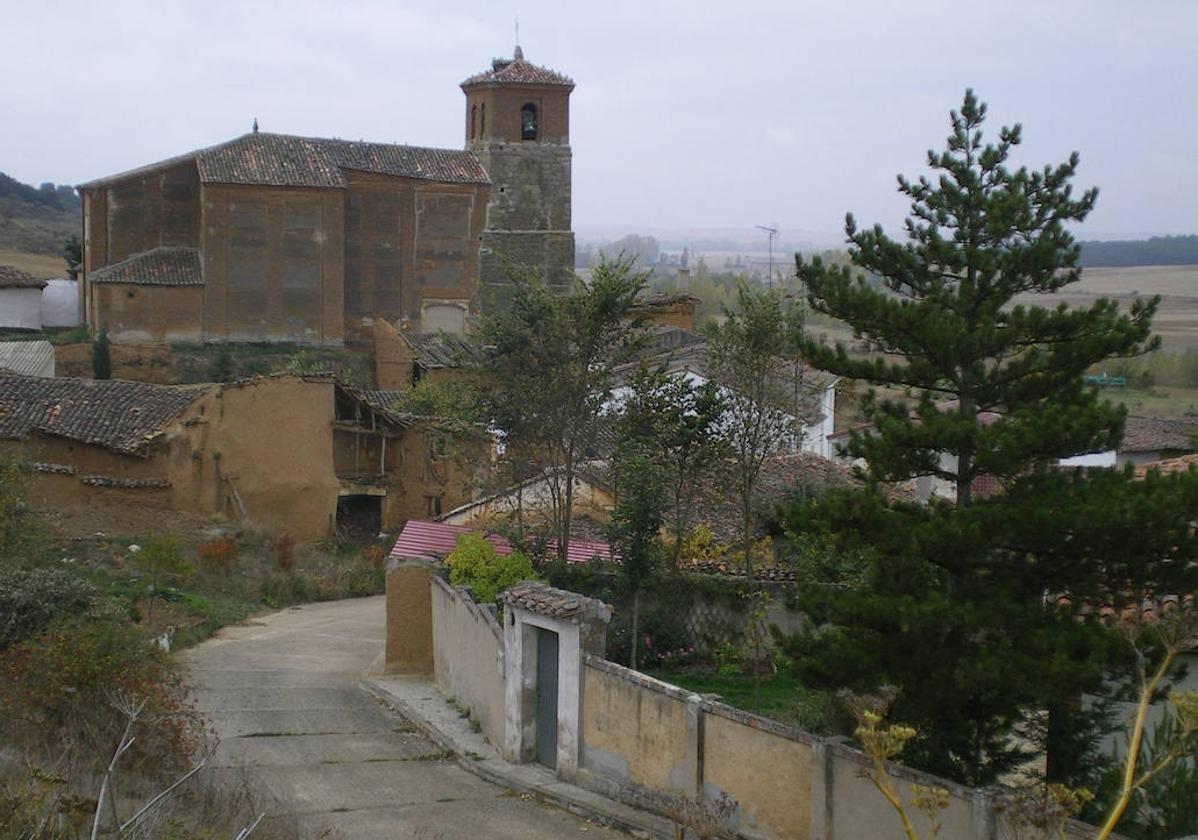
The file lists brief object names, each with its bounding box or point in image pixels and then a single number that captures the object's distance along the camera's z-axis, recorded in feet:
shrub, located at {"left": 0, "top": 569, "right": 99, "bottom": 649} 54.24
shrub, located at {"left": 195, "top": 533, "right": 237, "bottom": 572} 88.87
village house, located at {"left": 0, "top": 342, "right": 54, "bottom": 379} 137.80
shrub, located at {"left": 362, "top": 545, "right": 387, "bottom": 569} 99.83
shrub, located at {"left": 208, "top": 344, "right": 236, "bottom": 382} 144.56
